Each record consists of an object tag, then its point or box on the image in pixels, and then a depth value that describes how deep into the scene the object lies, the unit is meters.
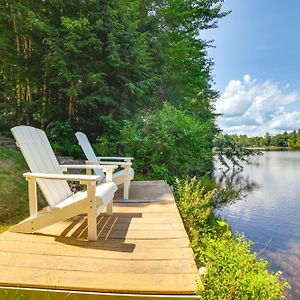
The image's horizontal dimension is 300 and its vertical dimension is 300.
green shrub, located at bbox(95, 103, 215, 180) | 6.70
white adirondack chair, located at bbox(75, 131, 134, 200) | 4.45
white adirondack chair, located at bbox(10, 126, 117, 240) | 2.60
